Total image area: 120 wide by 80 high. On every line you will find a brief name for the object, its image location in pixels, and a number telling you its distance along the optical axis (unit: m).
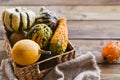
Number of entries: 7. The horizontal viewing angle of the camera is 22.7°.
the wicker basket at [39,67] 0.91
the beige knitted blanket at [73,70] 0.97
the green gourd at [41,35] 0.94
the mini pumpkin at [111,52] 1.05
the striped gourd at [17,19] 0.97
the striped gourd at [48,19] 0.99
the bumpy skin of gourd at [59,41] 0.93
